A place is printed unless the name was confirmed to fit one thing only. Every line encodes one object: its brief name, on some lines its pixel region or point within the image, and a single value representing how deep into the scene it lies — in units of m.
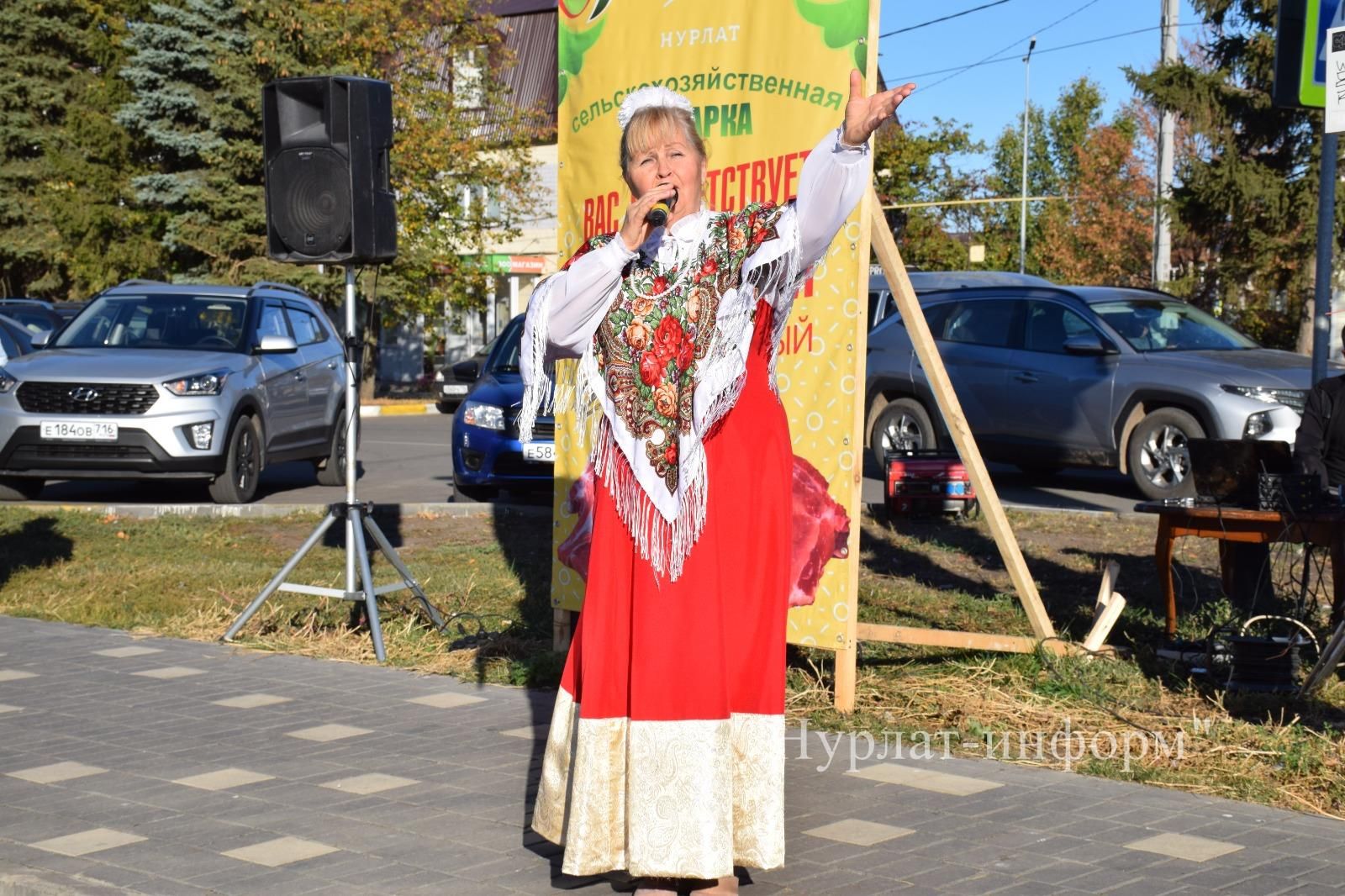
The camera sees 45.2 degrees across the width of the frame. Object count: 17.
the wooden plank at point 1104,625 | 7.00
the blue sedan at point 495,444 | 13.62
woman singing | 4.09
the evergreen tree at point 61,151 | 37.81
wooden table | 7.18
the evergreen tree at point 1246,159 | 27.48
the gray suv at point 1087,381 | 13.70
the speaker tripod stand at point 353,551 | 7.83
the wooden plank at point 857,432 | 6.28
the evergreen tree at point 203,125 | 30.70
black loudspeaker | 8.14
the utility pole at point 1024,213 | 50.22
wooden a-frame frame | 6.53
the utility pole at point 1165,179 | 27.78
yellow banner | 6.20
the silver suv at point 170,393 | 13.65
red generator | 12.44
